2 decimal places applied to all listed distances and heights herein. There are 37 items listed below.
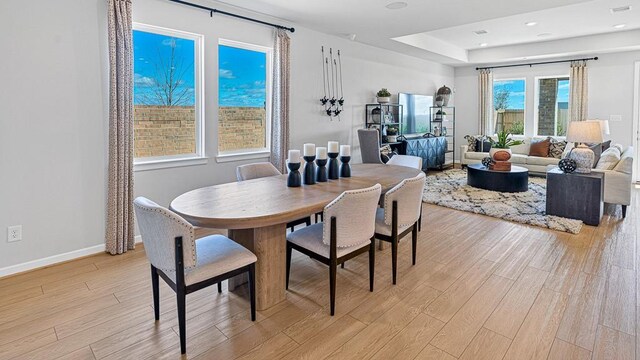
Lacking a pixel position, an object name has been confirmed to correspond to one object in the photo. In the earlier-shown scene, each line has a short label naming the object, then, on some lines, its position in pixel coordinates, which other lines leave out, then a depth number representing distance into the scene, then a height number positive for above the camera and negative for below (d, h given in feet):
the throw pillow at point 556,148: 24.03 +0.31
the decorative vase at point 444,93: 28.27 +4.56
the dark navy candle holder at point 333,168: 10.55 -0.47
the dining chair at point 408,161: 13.32 -0.35
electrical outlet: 9.82 -2.22
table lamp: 14.32 +0.54
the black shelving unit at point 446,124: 28.30 +2.26
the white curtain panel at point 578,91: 25.05 +4.26
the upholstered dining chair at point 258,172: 11.39 -0.66
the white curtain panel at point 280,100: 15.75 +2.23
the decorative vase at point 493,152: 20.62 +0.03
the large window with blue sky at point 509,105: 28.81 +3.85
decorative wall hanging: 18.69 +3.49
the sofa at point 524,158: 24.09 -0.37
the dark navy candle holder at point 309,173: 9.77 -0.57
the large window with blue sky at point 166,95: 12.42 +2.01
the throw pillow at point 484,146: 27.09 +0.47
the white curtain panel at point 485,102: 29.71 +4.11
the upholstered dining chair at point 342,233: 7.63 -1.78
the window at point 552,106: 26.84 +3.51
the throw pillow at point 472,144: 27.61 +0.63
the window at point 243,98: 14.71 +2.25
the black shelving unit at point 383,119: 21.75 +2.01
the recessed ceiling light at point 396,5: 13.97 +5.67
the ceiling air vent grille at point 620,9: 16.80 +6.69
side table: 14.28 -1.71
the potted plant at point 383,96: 21.85 +3.32
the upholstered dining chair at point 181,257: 6.28 -2.03
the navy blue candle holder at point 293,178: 9.49 -0.68
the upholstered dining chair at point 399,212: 8.96 -1.50
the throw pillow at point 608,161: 15.33 -0.33
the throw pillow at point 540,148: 24.57 +0.31
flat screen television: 24.58 +2.74
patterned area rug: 14.65 -2.40
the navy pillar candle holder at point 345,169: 10.91 -0.51
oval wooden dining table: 6.90 -1.17
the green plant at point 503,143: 22.74 +0.63
